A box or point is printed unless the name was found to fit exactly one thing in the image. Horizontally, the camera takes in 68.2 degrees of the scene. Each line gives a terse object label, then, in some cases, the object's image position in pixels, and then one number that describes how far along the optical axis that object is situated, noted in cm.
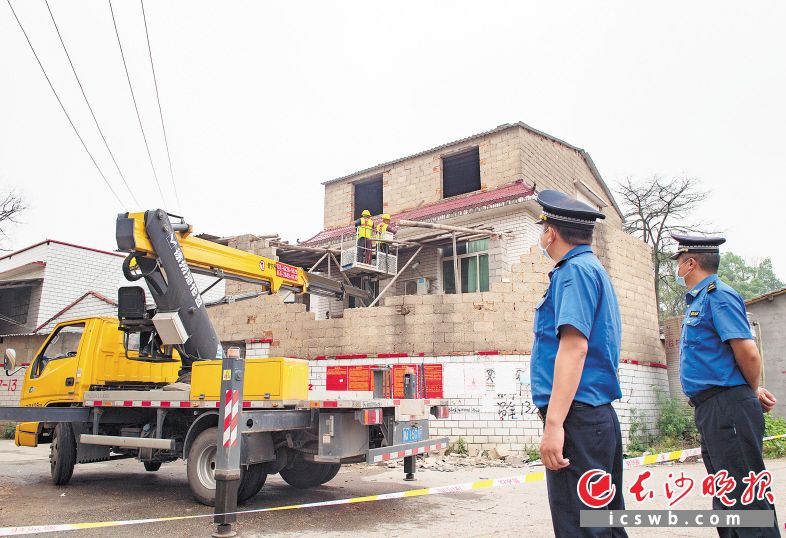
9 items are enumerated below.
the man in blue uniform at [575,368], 228
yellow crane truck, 617
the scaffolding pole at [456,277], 1362
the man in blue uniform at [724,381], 316
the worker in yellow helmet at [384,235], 1461
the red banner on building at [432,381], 1159
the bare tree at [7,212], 2950
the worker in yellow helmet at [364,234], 1462
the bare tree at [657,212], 2566
